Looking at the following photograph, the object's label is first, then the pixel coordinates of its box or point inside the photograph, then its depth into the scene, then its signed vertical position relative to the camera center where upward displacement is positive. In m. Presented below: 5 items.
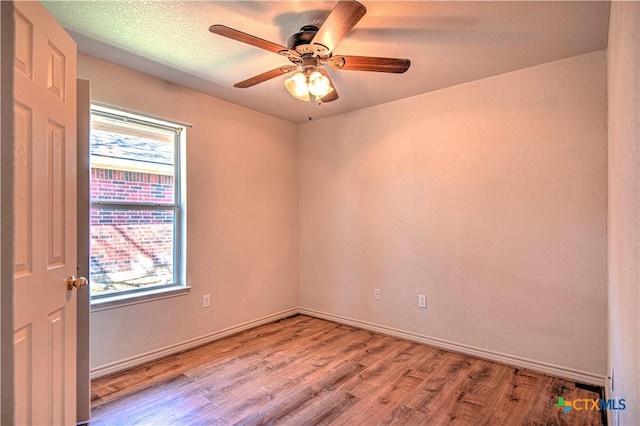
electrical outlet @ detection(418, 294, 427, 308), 3.10 -0.84
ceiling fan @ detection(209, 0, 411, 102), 1.60 +0.94
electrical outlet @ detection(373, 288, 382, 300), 3.42 -0.85
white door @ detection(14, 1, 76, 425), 1.21 -0.01
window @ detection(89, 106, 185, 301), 2.51 +0.09
